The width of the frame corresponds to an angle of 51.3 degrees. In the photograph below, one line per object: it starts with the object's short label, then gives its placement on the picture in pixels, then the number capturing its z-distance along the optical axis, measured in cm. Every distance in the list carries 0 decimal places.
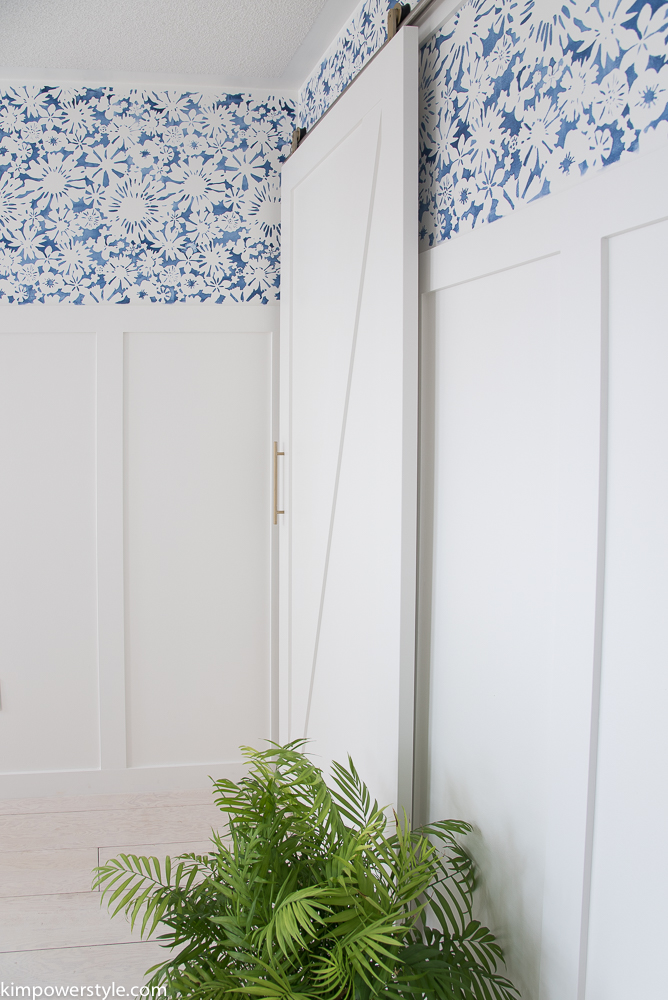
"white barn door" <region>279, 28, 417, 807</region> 149
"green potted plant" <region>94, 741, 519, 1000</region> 102
